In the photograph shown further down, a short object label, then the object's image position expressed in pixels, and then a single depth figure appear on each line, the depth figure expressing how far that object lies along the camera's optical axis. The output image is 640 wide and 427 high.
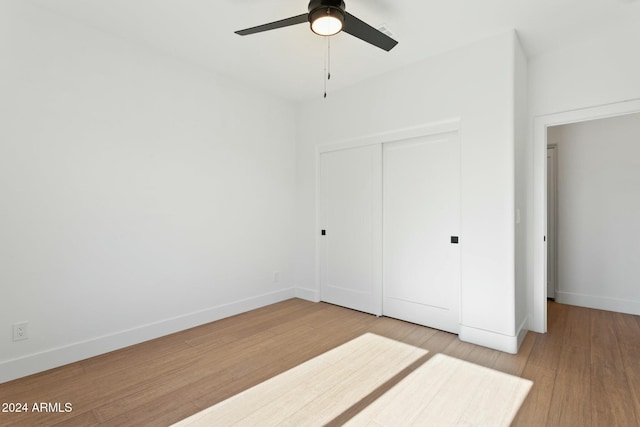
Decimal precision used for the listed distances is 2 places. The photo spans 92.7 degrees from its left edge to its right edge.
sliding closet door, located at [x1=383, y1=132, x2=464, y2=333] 3.11
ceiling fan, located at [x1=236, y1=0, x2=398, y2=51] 1.96
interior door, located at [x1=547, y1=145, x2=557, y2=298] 4.10
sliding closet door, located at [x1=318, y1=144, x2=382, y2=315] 3.67
